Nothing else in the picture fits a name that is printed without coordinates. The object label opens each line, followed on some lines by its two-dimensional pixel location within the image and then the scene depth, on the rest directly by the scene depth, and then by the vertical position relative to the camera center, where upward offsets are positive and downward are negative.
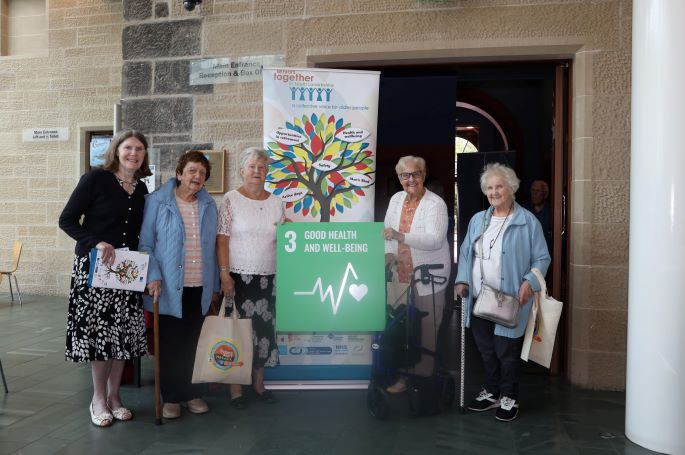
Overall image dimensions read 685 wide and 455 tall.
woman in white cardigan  3.27 -0.09
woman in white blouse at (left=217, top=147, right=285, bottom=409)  3.15 -0.15
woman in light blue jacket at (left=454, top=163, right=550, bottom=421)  3.06 -0.23
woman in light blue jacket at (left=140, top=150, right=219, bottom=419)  2.95 -0.24
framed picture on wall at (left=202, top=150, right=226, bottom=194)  4.09 +0.36
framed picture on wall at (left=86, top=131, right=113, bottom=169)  7.46 +0.99
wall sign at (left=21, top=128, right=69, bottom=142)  7.50 +1.14
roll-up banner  3.51 +0.50
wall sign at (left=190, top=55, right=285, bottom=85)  4.05 +1.11
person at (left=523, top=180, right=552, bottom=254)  4.33 +0.15
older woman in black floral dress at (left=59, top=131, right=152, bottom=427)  2.81 -0.16
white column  2.59 -0.02
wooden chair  7.01 -0.46
